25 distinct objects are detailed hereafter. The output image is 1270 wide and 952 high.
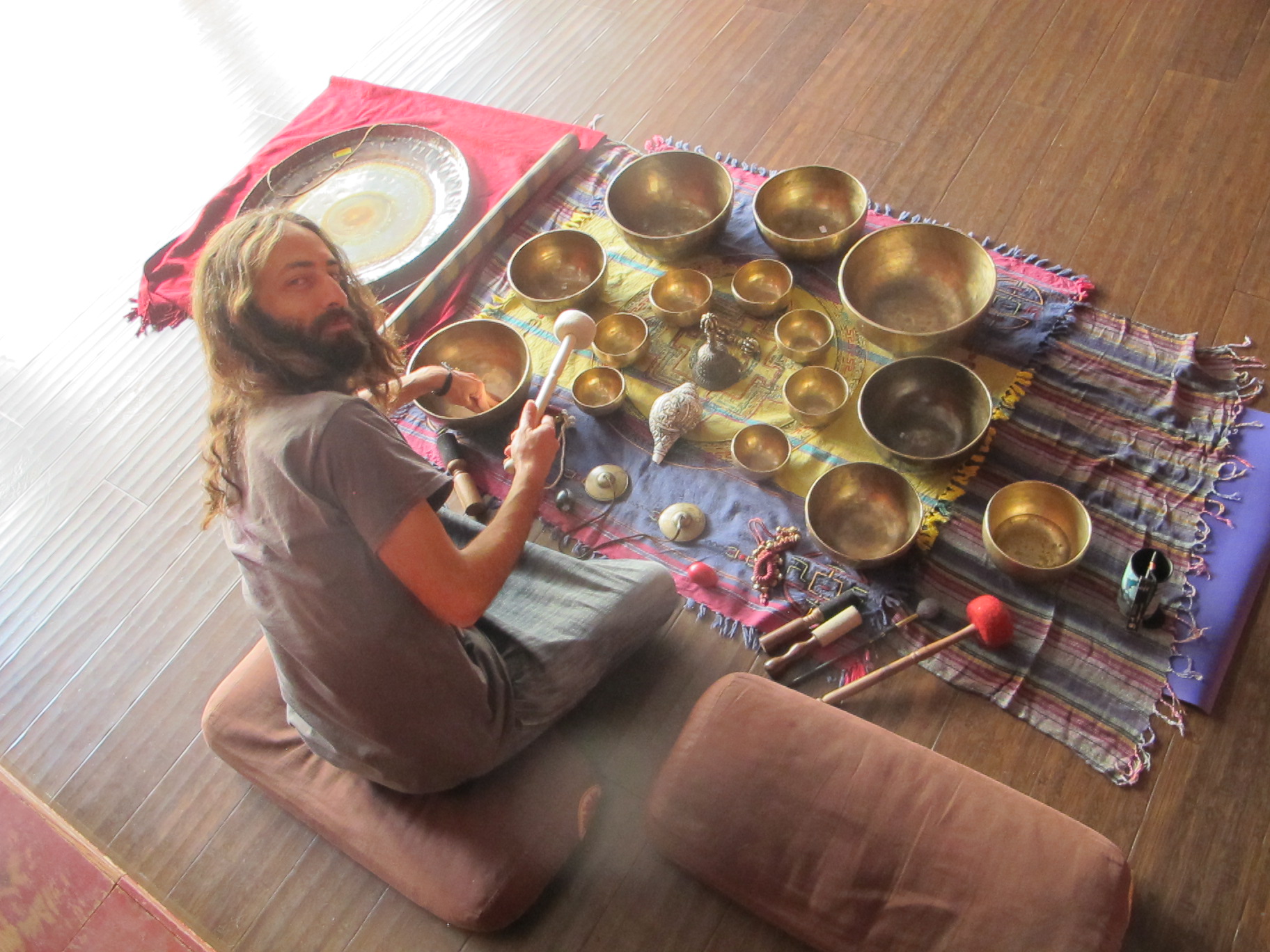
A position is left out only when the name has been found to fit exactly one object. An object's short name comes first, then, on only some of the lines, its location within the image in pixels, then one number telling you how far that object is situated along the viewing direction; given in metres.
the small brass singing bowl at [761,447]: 2.00
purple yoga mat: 1.61
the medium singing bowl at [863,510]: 1.85
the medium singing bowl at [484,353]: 2.28
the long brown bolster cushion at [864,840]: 1.31
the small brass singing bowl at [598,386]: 2.20
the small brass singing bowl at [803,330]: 2.16
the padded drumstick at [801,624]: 1.77
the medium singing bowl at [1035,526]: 1.75
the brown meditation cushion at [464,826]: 1.52
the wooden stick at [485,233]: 2.44
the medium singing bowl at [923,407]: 1.93
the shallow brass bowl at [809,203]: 2.33
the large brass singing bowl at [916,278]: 2.11
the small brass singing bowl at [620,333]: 2.26
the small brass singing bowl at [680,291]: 2.31
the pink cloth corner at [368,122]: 2.77
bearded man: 1.23
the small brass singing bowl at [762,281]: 2.26
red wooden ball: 1.88
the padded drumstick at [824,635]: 1.73
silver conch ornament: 1.98
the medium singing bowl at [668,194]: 2.47
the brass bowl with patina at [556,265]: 2.44
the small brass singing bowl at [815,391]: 2.05
